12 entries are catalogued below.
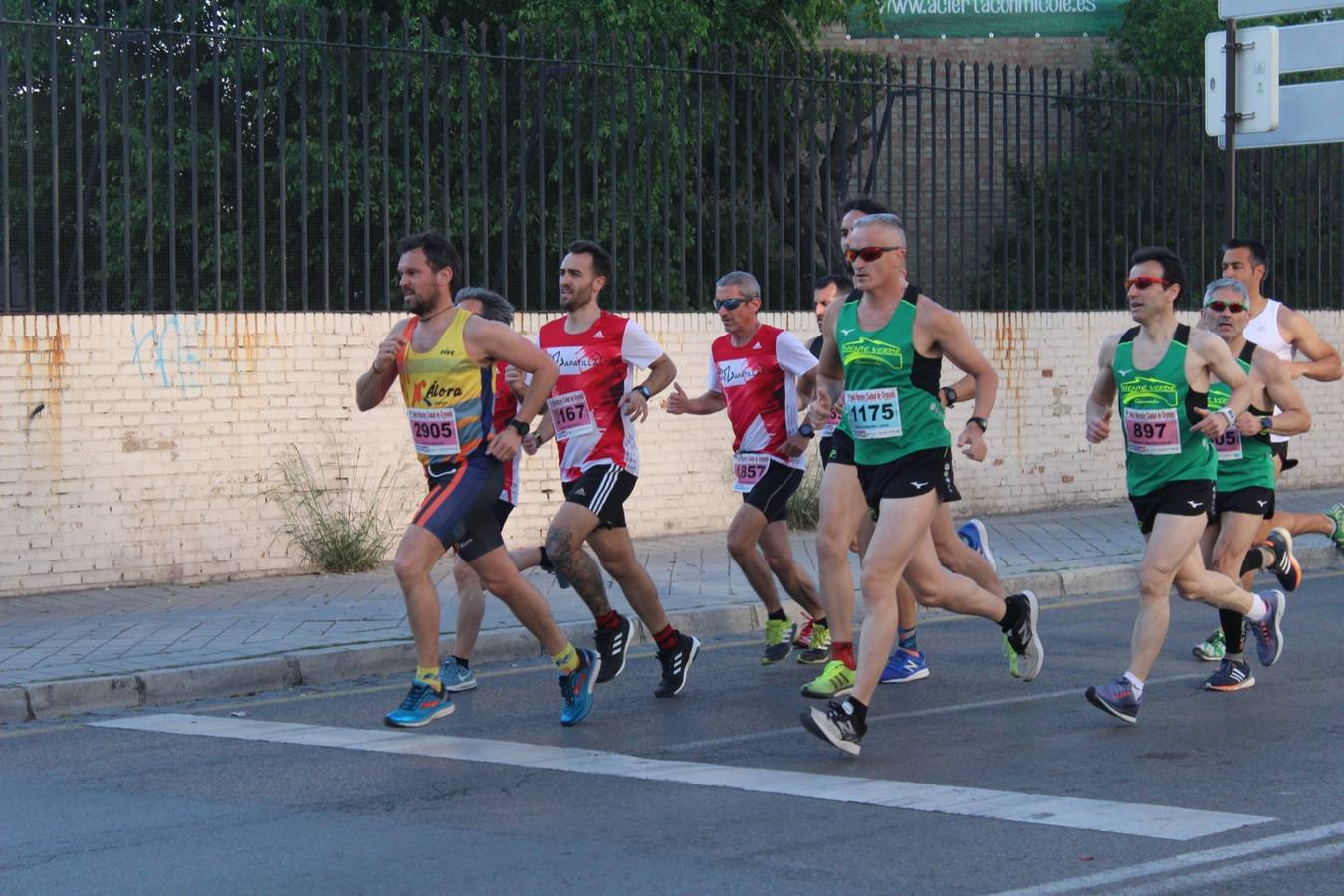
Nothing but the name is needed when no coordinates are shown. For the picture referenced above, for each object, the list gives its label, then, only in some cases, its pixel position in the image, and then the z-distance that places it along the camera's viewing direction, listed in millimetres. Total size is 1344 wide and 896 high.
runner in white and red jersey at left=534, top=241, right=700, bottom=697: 18031
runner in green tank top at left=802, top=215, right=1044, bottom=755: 15391
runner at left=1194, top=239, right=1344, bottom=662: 21109
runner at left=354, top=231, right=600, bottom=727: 16531
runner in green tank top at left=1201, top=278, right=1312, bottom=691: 19156
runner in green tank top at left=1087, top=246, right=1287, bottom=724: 16750
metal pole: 31656
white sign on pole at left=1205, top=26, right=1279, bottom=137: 31484
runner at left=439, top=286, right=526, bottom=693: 18625
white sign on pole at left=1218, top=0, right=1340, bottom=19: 32375
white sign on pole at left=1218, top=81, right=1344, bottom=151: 32875
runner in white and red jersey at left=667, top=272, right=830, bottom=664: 19766
